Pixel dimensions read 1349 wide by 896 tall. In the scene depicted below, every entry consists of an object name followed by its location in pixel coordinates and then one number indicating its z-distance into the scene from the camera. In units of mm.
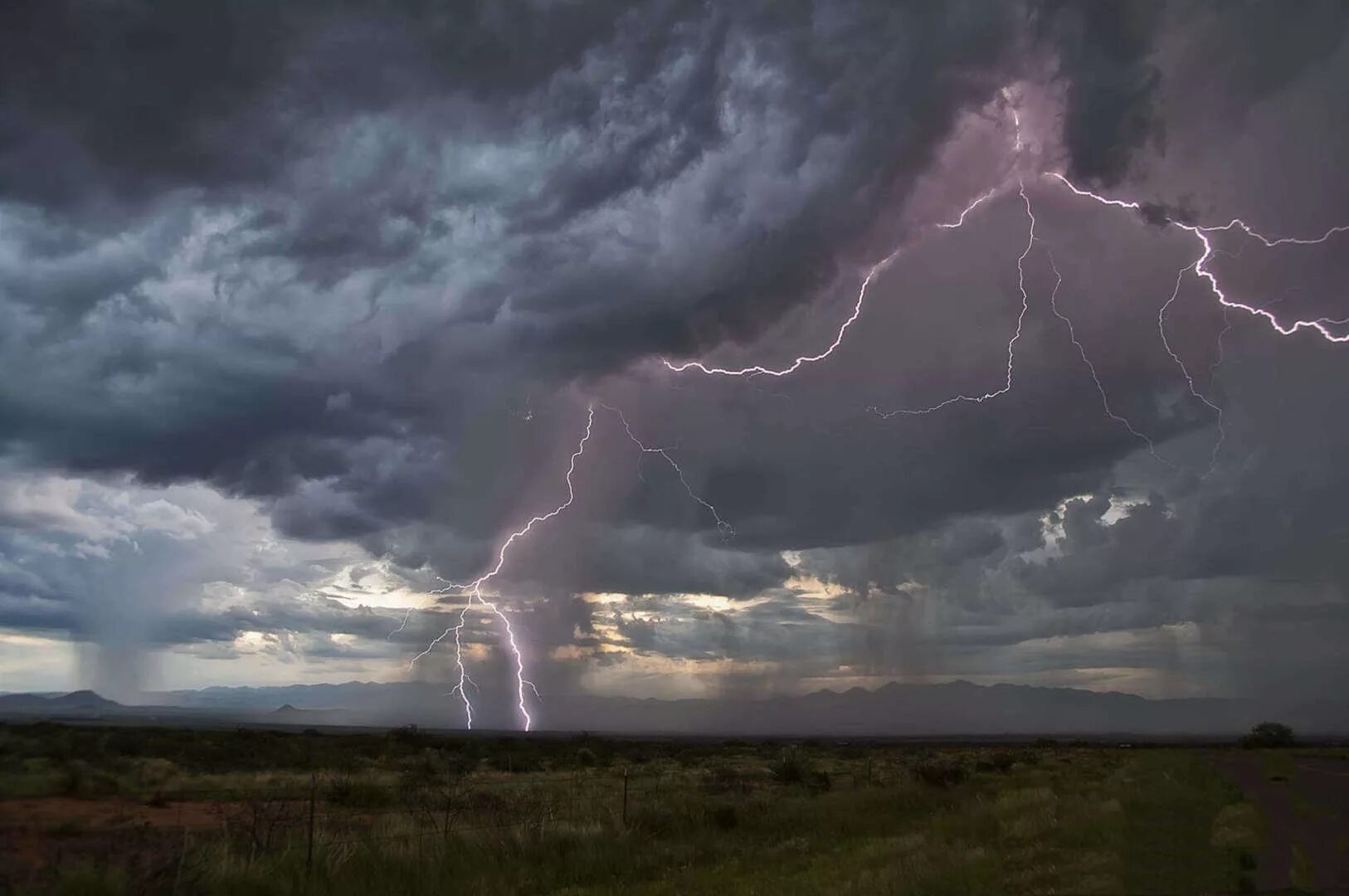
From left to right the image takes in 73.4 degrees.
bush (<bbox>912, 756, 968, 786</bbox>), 34469
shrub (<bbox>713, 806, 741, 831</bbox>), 21734
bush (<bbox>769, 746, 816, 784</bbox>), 34281
